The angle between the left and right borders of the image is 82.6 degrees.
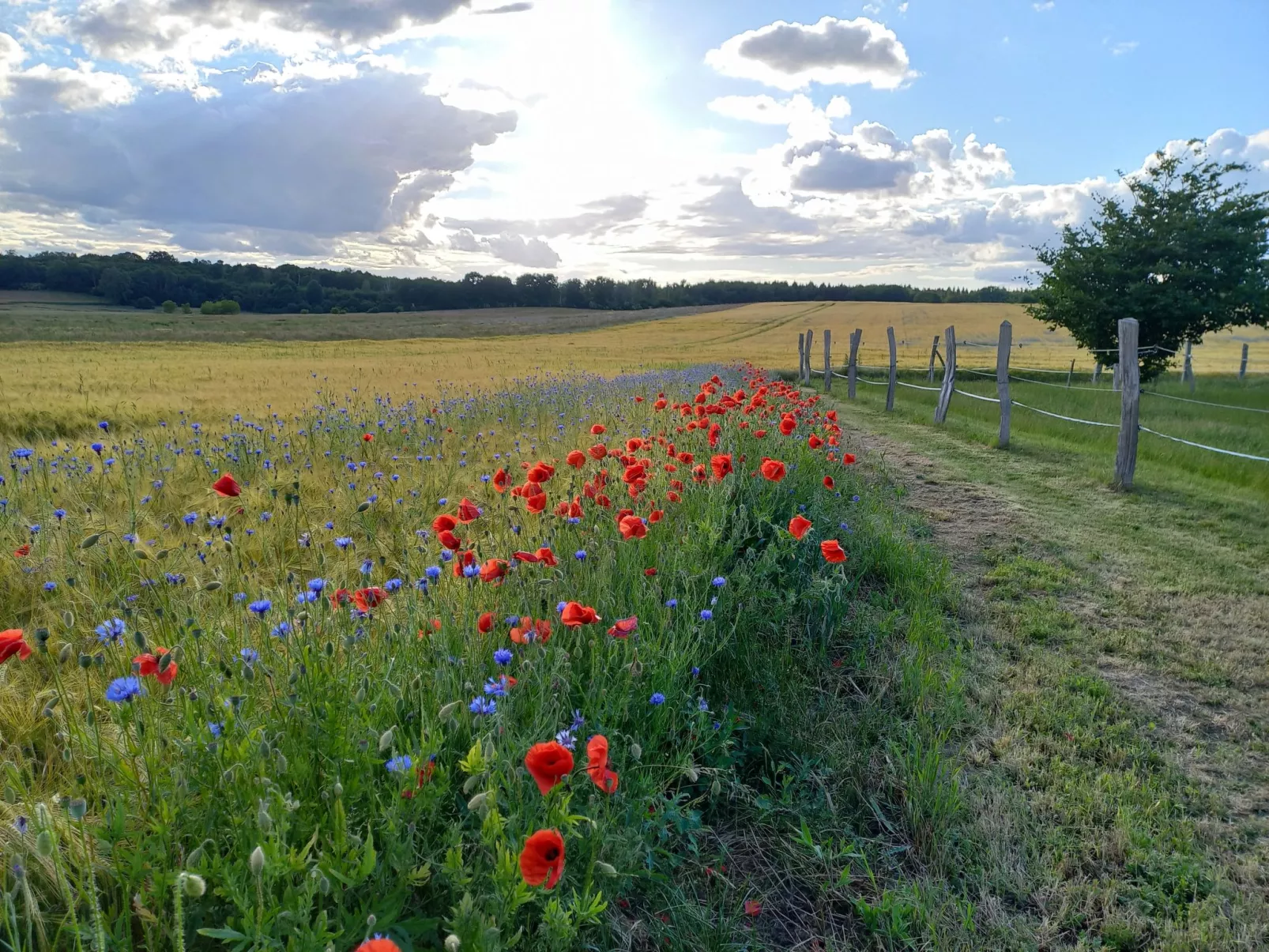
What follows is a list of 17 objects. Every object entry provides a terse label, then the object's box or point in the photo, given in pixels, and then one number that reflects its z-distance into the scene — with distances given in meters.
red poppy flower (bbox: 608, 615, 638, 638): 2.05
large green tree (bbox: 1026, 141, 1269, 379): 17.88
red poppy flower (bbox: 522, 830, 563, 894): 1.23
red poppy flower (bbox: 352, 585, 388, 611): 2.21
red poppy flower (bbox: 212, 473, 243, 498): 2.09
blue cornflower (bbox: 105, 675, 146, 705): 1.50
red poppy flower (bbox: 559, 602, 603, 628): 1.78
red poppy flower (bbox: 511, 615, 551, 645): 2.08
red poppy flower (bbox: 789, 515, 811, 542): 2.96
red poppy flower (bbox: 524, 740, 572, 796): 1.30
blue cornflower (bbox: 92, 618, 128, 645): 1.85
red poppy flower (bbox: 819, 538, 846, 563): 2.80
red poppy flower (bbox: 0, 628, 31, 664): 1.36
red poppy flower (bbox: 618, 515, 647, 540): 2.54
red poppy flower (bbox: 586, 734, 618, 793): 1.47
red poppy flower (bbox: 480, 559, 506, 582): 2.18
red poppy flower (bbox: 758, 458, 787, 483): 3.37
